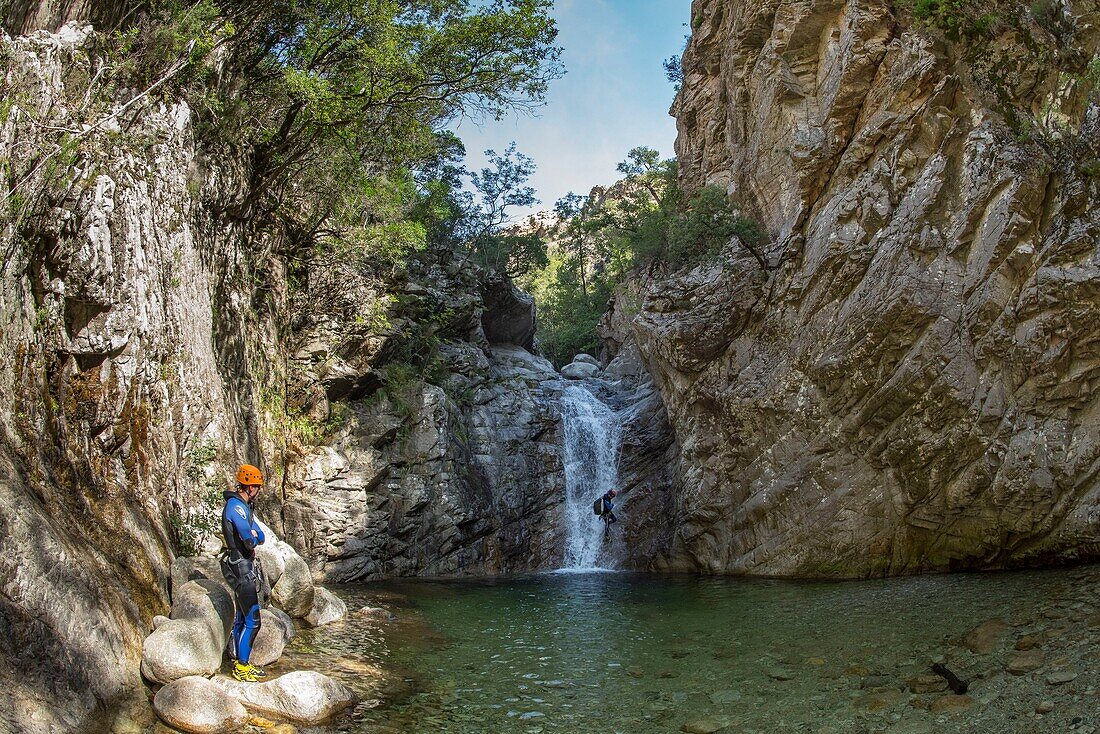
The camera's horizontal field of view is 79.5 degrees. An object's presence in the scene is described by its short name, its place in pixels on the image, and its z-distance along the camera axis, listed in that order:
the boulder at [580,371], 34.99
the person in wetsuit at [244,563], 7.41
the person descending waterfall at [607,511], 22.83
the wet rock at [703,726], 6.68
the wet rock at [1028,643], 7.57
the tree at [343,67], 14.52
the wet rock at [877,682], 7.29
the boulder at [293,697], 6.67
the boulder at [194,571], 8.29
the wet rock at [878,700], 6.70
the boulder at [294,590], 10.42
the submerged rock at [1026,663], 6.92
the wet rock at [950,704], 6.35
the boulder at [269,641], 8.07
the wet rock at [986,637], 7.79
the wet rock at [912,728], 6.02
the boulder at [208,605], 7.66
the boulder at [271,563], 10.29
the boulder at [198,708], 6.16
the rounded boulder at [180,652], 6.64
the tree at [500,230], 38.03
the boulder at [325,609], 10.95
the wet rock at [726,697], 7.46
